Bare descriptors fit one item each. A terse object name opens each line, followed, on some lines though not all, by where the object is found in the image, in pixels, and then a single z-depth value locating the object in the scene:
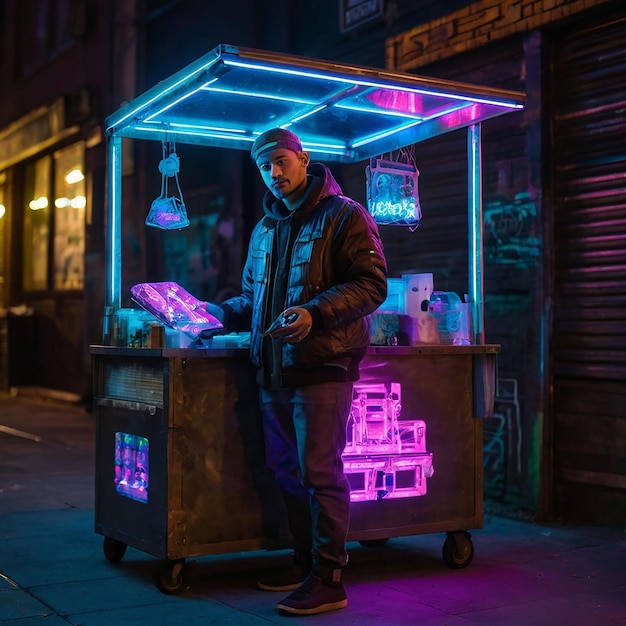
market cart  4.58
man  4.36
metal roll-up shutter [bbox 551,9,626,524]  6.32
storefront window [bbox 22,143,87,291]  15.02
